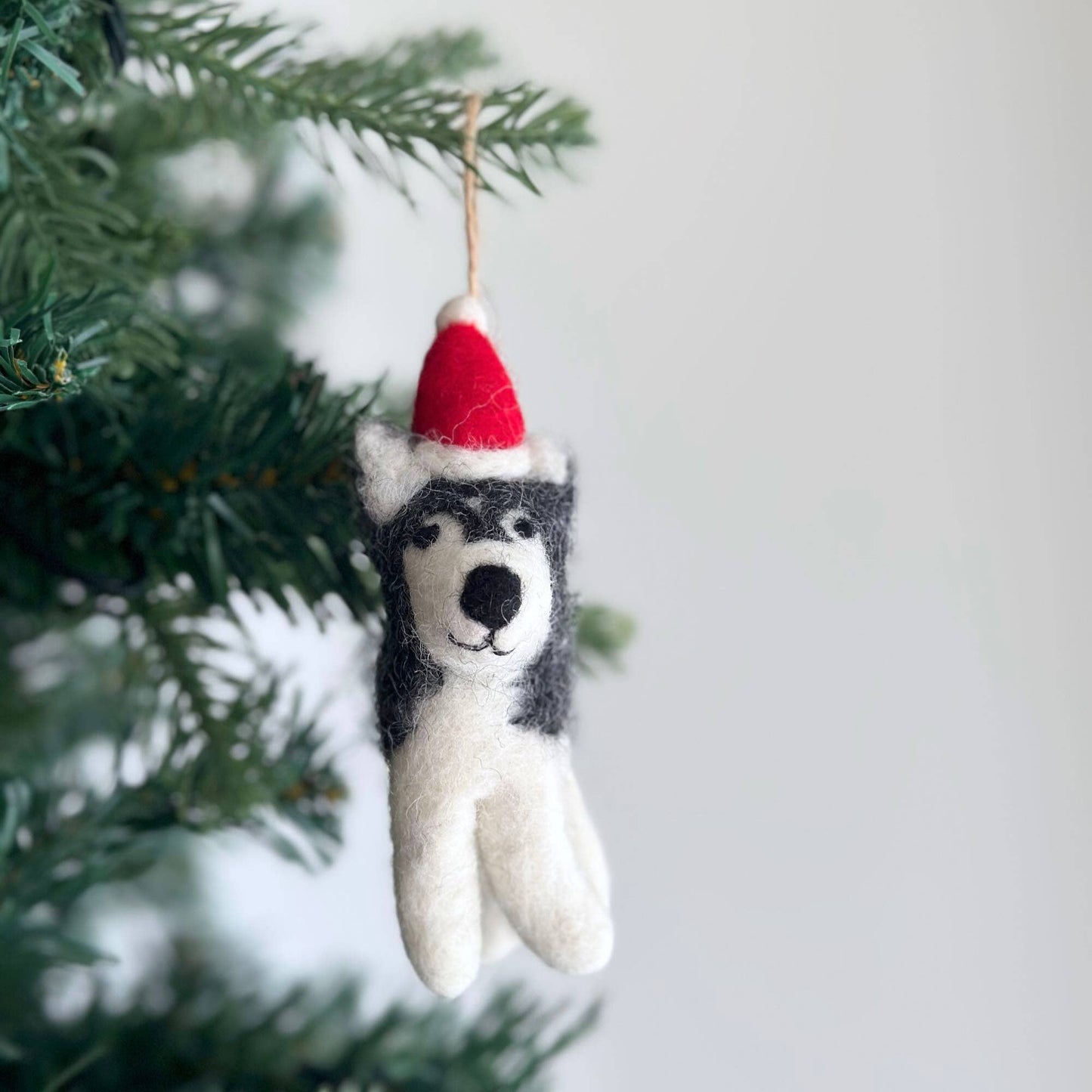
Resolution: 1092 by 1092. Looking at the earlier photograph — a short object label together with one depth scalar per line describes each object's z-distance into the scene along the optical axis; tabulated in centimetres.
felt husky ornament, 28
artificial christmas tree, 31
